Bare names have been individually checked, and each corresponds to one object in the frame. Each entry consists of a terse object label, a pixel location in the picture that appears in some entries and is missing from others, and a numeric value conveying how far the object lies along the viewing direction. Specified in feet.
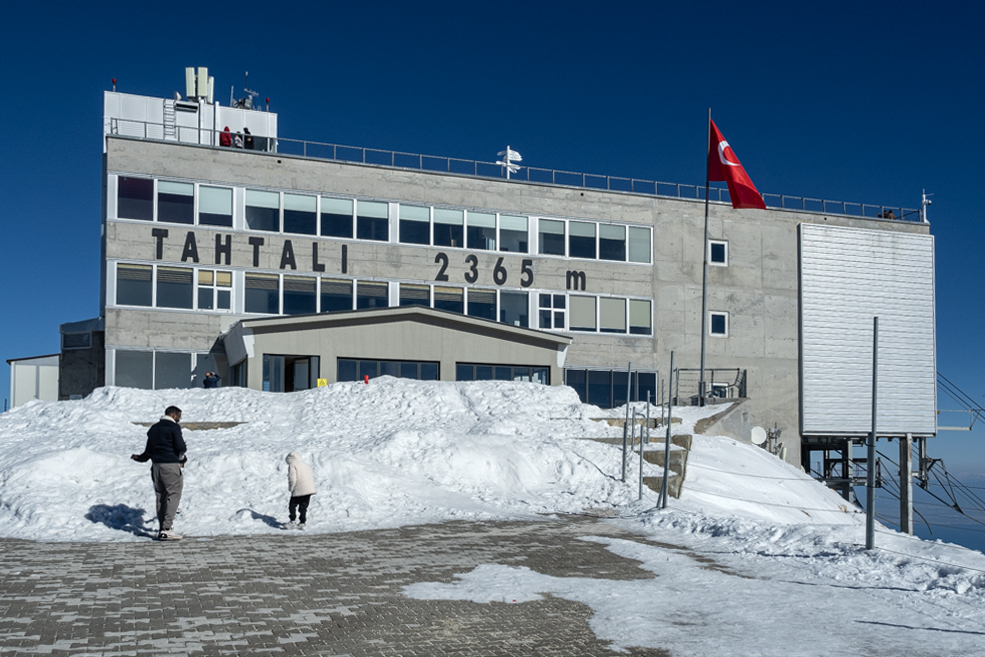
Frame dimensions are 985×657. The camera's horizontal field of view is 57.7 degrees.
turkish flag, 107.04
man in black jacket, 40.57
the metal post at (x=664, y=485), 53.14
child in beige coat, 44.88
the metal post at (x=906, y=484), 130.95
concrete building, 103.04
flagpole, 101.36
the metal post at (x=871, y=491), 36.76
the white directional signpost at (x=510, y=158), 128.57
